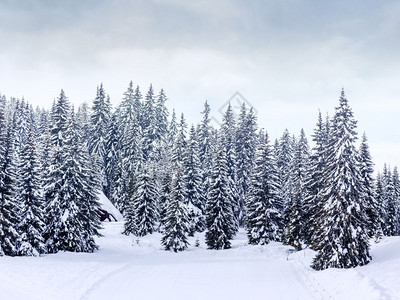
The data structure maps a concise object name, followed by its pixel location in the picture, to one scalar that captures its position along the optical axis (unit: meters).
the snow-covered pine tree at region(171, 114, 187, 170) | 52.31
